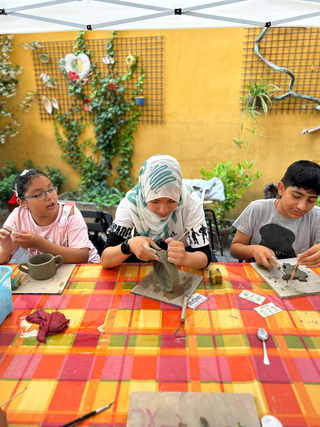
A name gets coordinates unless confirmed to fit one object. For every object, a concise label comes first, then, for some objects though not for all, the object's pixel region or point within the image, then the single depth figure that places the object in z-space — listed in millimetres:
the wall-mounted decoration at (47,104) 5404
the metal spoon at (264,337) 1200
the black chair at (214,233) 4287
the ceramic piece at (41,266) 1680
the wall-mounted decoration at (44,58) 5114
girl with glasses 1931
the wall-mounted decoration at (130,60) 4778
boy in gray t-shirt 1903
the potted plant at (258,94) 4352
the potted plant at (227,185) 4367
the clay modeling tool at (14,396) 1036
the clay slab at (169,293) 1548
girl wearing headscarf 1668
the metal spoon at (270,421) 956
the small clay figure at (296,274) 1656
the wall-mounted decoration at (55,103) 5371
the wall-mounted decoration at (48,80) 5234
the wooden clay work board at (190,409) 966
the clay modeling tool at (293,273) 1645
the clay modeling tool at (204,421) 955
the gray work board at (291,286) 1571
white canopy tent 2484
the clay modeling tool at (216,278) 1652
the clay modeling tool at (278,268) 1720
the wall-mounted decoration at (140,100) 4917
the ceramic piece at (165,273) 1552
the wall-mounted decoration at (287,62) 4234
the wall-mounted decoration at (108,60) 4864
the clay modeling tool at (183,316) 1317
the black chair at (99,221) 2586
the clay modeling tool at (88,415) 971
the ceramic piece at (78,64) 4977
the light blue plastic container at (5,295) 1404
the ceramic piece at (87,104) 5207
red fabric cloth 1328
